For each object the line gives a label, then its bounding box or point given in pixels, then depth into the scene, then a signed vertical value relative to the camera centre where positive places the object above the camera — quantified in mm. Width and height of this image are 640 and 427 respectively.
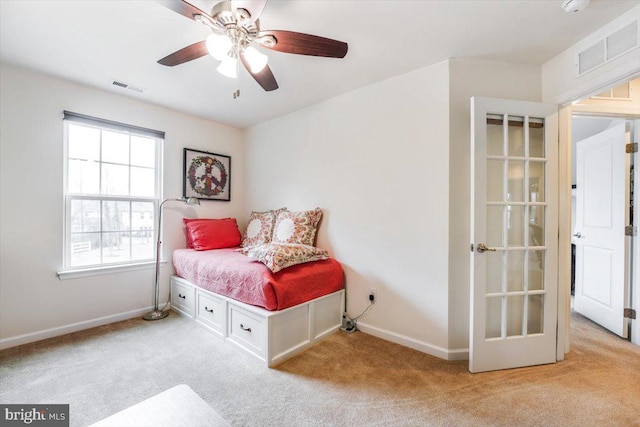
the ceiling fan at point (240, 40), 1290 +999
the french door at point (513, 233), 1918 -138
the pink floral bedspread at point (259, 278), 2021 -580
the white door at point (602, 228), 2455 -135
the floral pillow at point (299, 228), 2818 -162
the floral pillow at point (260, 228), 3232 -200
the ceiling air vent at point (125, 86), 2510 +1261
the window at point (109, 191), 2570 +222
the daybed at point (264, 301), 2008 -773
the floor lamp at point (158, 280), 2846 -794
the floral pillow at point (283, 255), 2119 -368
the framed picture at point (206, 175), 3354 +506
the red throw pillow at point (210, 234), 3176 -274
